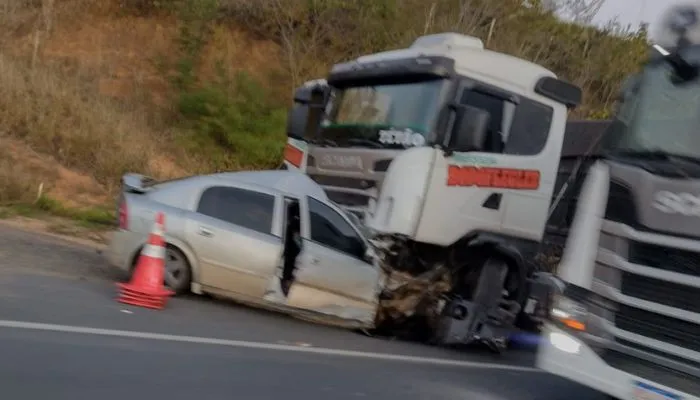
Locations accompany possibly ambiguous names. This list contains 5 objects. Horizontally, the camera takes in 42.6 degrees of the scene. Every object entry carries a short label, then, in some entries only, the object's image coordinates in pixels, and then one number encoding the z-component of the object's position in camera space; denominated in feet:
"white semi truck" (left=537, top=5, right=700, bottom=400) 19.72
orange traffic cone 28.40
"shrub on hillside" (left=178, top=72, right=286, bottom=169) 66.74
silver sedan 30.25
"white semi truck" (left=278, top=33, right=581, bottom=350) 30.12
